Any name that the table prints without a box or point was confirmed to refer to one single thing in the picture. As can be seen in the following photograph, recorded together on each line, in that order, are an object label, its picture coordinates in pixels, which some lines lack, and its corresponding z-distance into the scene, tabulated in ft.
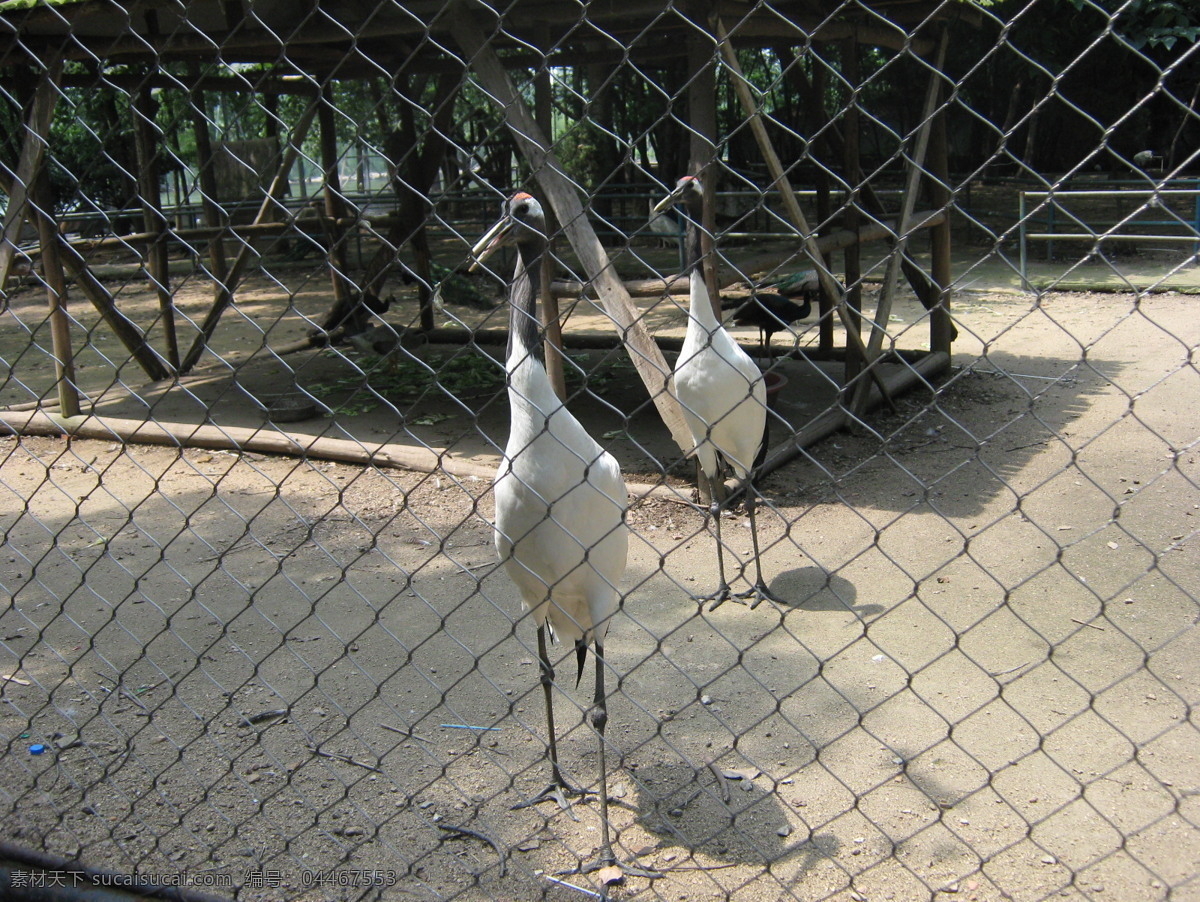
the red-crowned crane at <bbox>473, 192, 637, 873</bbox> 8.29
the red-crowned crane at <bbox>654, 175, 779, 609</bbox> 14.02
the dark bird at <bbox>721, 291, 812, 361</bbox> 21.08
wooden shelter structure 15.62
